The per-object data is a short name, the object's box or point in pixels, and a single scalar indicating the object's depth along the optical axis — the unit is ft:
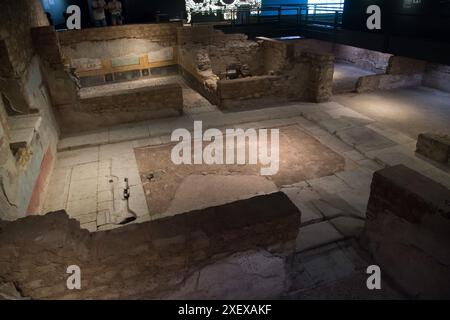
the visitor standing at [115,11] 37.18
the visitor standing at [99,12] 35.99
